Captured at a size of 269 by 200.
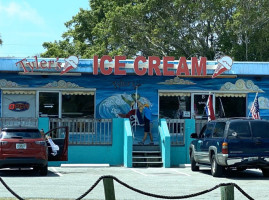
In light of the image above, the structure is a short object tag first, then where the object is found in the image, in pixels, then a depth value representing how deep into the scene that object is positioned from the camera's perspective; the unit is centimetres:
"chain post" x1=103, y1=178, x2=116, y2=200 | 896
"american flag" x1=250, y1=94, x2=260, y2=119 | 2342
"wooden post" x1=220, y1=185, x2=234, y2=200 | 860
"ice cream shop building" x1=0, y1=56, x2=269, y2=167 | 2366
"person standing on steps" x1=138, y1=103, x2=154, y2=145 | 2436
